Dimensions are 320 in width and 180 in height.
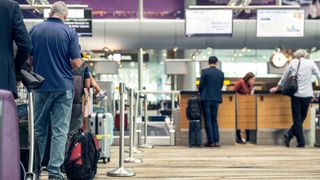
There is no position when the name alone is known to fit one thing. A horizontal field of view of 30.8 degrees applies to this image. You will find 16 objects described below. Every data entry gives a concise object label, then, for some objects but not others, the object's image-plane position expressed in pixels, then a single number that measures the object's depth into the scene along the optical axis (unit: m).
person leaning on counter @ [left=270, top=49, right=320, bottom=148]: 9.13
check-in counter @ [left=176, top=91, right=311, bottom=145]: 9.80
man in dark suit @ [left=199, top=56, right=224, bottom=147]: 9.16
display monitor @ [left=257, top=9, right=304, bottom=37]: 12.73
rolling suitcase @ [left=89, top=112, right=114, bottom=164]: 6.01
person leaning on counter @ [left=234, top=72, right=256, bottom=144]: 10.37
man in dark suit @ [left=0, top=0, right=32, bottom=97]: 3.36
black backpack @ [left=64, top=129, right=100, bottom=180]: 4.54
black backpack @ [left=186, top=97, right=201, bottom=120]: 9.22
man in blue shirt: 4.26
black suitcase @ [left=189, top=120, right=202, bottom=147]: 9.30
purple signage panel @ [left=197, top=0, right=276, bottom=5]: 16.86
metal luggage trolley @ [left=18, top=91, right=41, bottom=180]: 3.43
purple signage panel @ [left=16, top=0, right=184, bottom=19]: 20.00
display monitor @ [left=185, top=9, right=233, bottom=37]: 12.73
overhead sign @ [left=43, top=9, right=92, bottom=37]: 12.35
